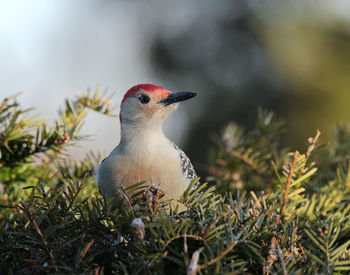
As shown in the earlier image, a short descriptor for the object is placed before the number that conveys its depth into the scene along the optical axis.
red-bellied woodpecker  5.47
